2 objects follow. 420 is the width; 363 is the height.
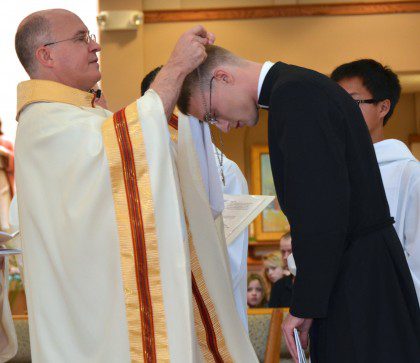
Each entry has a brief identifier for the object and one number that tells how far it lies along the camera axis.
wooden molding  10.44
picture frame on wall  12.27
